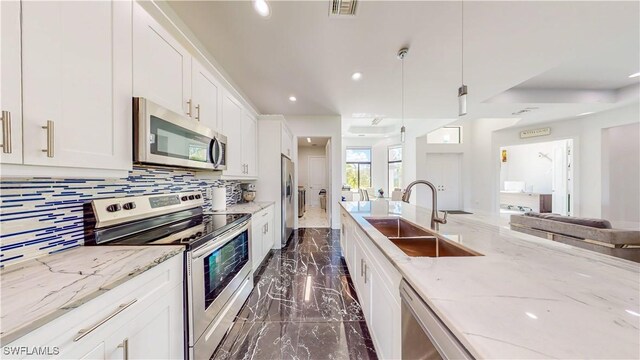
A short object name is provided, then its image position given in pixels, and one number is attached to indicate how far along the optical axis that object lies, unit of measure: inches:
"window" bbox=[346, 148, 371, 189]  353.4
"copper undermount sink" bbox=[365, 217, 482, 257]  50.3
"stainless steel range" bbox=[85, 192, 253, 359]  47.5
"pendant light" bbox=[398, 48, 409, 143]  94.7
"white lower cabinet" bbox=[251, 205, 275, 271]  98.0
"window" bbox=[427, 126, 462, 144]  280.8
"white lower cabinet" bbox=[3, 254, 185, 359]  25.2
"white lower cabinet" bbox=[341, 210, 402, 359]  39.4
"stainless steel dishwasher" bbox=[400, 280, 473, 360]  21.5
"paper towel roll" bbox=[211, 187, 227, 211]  95.3
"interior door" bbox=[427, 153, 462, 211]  285.3
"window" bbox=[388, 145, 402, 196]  318.8
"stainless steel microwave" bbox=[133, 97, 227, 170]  47.3
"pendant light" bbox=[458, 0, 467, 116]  63.7
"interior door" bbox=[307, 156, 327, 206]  325.4
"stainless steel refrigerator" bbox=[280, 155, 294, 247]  143.0
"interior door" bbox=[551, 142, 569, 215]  235.5
